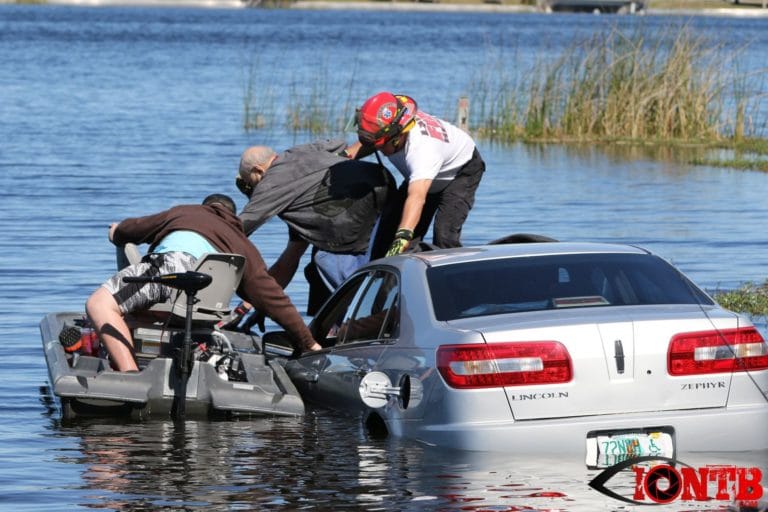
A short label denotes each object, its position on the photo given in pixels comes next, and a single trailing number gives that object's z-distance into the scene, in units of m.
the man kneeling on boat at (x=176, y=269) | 19.94
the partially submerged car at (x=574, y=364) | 15.87
